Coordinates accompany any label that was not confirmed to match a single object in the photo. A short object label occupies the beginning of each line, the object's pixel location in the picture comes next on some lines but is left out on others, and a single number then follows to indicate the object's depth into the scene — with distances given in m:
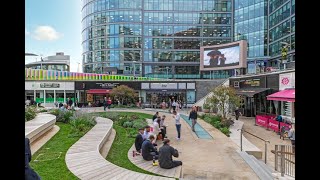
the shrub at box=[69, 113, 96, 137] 11.48
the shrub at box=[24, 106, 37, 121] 13.60
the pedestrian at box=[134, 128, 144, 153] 8.32
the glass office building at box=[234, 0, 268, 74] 42.19
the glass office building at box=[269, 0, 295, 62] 35.42
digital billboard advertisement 26.20
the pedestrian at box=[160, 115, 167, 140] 11.11
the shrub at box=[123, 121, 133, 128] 14.54
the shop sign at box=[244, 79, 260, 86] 21.10
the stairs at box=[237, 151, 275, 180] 6.27
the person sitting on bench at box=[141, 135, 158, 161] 7.42
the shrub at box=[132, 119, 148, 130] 13.93
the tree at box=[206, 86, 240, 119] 17.50
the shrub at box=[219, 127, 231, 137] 13.01
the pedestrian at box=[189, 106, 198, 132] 12.85
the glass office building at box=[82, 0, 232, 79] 50.13
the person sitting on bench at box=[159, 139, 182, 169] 6.57
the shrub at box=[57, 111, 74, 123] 16.37
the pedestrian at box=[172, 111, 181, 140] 11.27
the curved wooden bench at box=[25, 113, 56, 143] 9.79
